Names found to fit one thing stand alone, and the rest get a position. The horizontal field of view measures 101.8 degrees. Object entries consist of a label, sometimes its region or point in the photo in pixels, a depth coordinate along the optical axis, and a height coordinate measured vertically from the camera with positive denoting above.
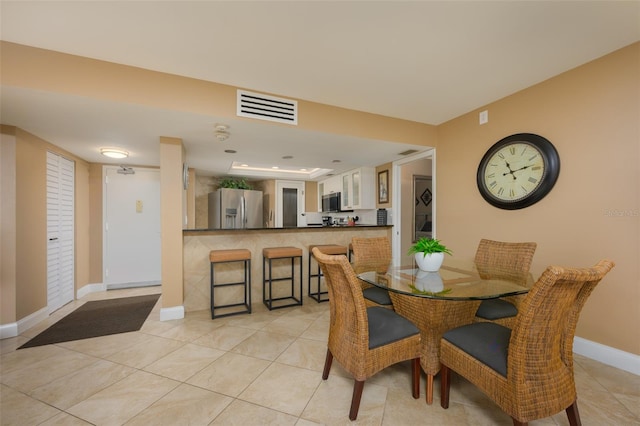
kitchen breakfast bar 3.20 -0.49
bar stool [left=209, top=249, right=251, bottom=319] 2.97 -0.74
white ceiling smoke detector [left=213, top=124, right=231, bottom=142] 2.71 +0.88
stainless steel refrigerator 5.40 +0.08
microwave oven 5.66 +0.20
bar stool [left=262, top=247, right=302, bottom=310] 3.22 -0.83
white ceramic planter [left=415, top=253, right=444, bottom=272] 2.03 -0.40
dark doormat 2.58 -1.23
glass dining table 1.54 -0.50
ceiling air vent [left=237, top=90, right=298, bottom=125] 2.56 +1.06
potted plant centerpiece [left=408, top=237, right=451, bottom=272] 2.04 -0.35
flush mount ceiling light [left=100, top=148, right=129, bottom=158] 3.43 +0.80
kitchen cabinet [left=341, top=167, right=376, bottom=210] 4.87 +0.43
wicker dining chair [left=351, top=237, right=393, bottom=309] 2.41 -0.45
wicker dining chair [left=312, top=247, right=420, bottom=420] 1.45 -0.74
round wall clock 2.39 +0.39
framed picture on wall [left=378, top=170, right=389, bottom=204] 4.57 +0.44
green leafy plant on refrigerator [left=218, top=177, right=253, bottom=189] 5.79 +0.65
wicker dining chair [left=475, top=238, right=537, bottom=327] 1.92 -0.50
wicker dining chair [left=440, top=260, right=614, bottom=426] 1.11 -0.69
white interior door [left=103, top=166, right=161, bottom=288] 4.27 -0.26
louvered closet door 3.18 -0.23
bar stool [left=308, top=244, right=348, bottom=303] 3.46 -0.63
